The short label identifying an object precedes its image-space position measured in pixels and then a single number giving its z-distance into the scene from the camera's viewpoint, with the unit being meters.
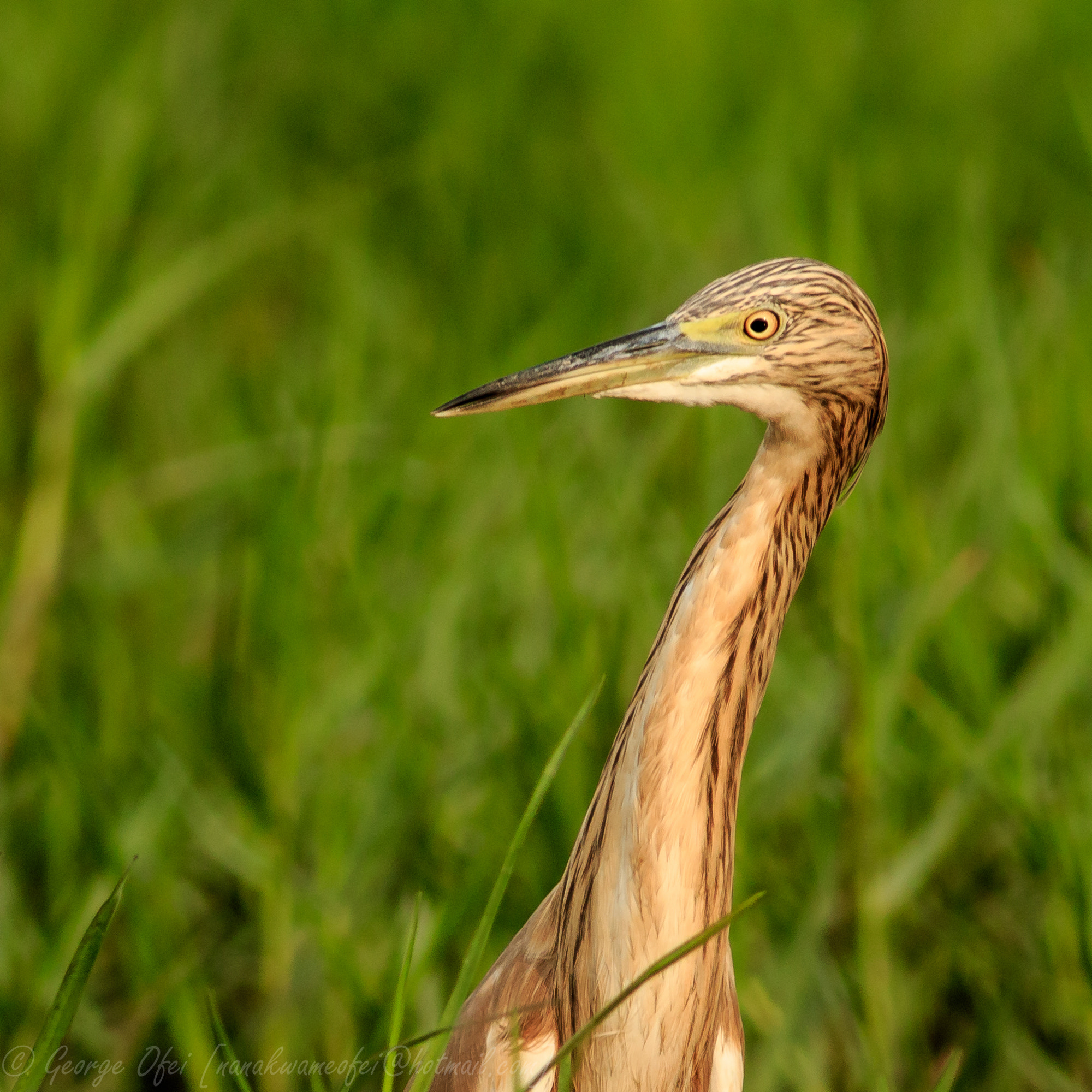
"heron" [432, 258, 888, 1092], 7.61
